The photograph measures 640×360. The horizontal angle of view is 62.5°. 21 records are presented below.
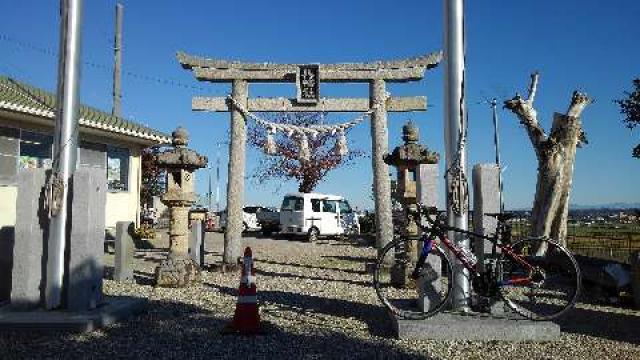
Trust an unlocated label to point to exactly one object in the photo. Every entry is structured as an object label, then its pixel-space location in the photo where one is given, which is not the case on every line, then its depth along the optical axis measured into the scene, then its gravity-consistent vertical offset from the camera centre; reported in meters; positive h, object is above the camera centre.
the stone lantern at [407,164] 8.89 +0.80
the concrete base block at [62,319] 5.28 -1.15
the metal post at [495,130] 32.43 +5.06
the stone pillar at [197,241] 11.20 -0.70
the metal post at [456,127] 5.70 +0.91
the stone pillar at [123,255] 9.34 -0.84
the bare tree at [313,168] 35.69 +2.80
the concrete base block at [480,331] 5.20 -1.19
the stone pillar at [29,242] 5.77 -0.38
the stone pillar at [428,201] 5.57 +0.11
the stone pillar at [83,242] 5.73 -0.38
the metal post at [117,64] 22.64 +6.35
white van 22.94 -0.30
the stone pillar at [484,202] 5.67 +0.09
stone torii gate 11.33 +2.50
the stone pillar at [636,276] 7.34 -0.91
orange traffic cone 5.44 -1.04
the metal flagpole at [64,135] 5.75 +0.81
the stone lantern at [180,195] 8.87 +0.24
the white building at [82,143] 13.71 +1.98
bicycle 5.37 -0.60
